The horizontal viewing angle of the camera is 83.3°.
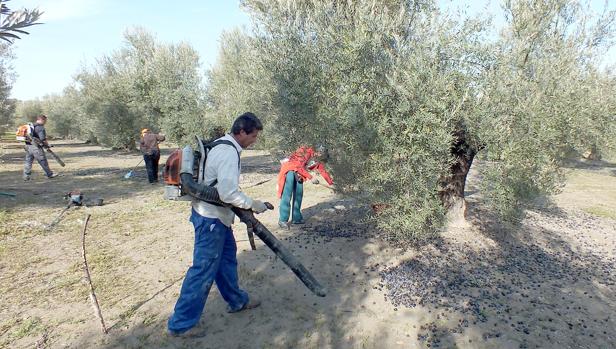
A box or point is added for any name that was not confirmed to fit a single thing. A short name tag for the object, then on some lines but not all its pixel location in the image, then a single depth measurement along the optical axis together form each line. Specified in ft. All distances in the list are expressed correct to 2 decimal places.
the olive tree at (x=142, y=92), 61.77
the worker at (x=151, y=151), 47.29
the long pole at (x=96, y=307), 15.40
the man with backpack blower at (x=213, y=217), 13.64
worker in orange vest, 25.38
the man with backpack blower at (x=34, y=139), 44.96
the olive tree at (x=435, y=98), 19.67
